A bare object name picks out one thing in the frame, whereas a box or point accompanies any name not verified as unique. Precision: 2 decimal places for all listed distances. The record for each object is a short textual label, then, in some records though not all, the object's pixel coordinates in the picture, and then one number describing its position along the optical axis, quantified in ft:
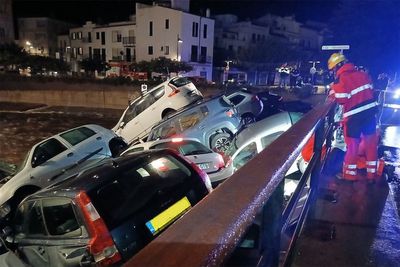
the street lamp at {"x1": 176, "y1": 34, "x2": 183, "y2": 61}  135.33
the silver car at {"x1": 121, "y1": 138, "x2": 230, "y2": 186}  24.50
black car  11.82
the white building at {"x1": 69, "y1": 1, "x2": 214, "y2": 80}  135.85
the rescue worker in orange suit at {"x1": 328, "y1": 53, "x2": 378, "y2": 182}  14.61
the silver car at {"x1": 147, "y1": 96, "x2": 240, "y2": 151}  29.60
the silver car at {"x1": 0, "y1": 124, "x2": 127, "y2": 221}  26.12
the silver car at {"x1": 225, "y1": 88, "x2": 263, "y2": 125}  36.76
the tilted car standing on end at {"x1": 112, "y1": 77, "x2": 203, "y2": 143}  38.29
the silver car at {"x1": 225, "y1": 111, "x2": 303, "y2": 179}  21.98
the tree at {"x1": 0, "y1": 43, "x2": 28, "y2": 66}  123.34
